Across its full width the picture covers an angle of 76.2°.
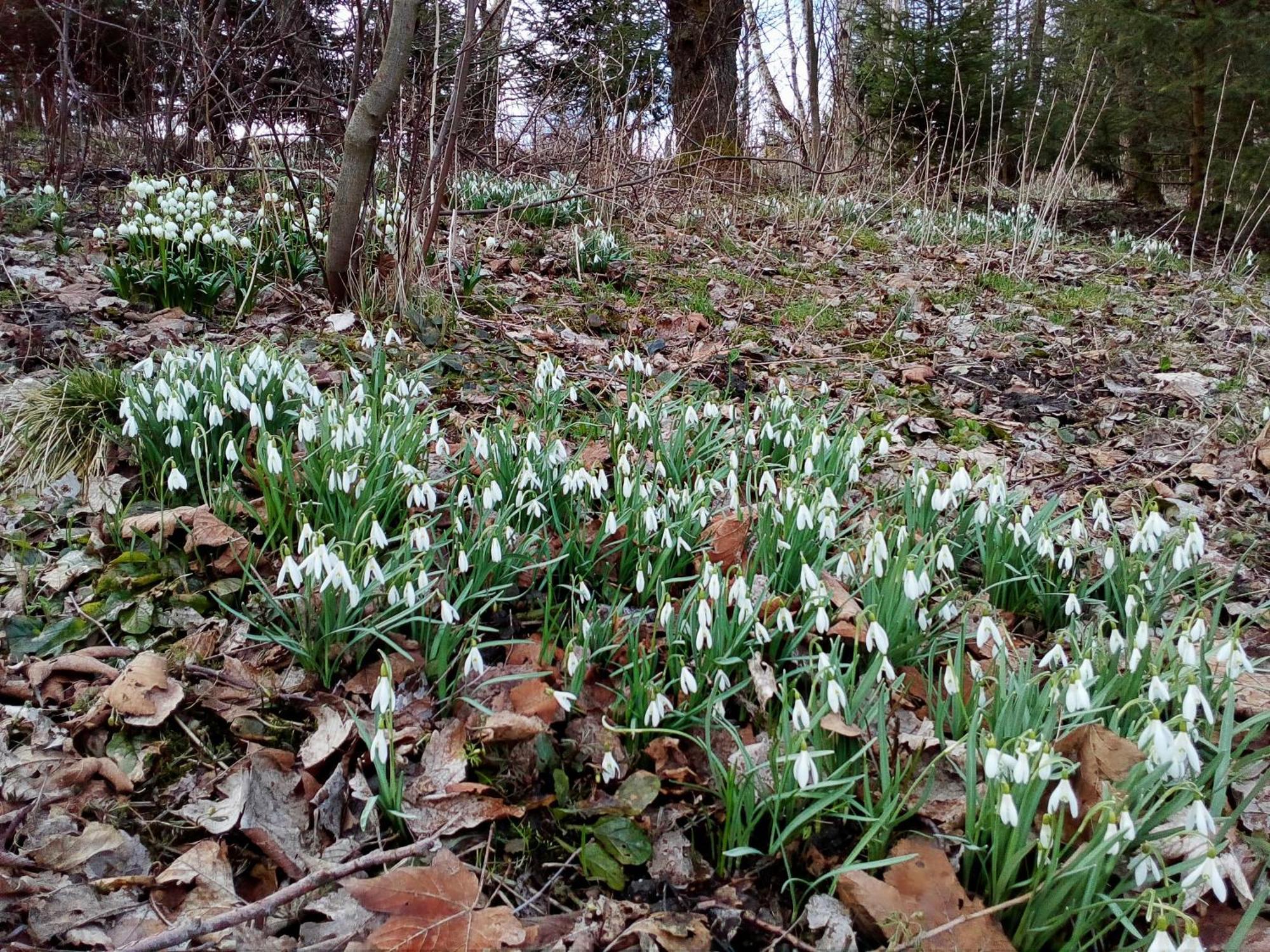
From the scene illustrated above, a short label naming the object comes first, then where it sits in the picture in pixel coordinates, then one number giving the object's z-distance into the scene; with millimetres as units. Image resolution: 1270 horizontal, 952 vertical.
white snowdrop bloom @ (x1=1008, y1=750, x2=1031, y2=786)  1282
